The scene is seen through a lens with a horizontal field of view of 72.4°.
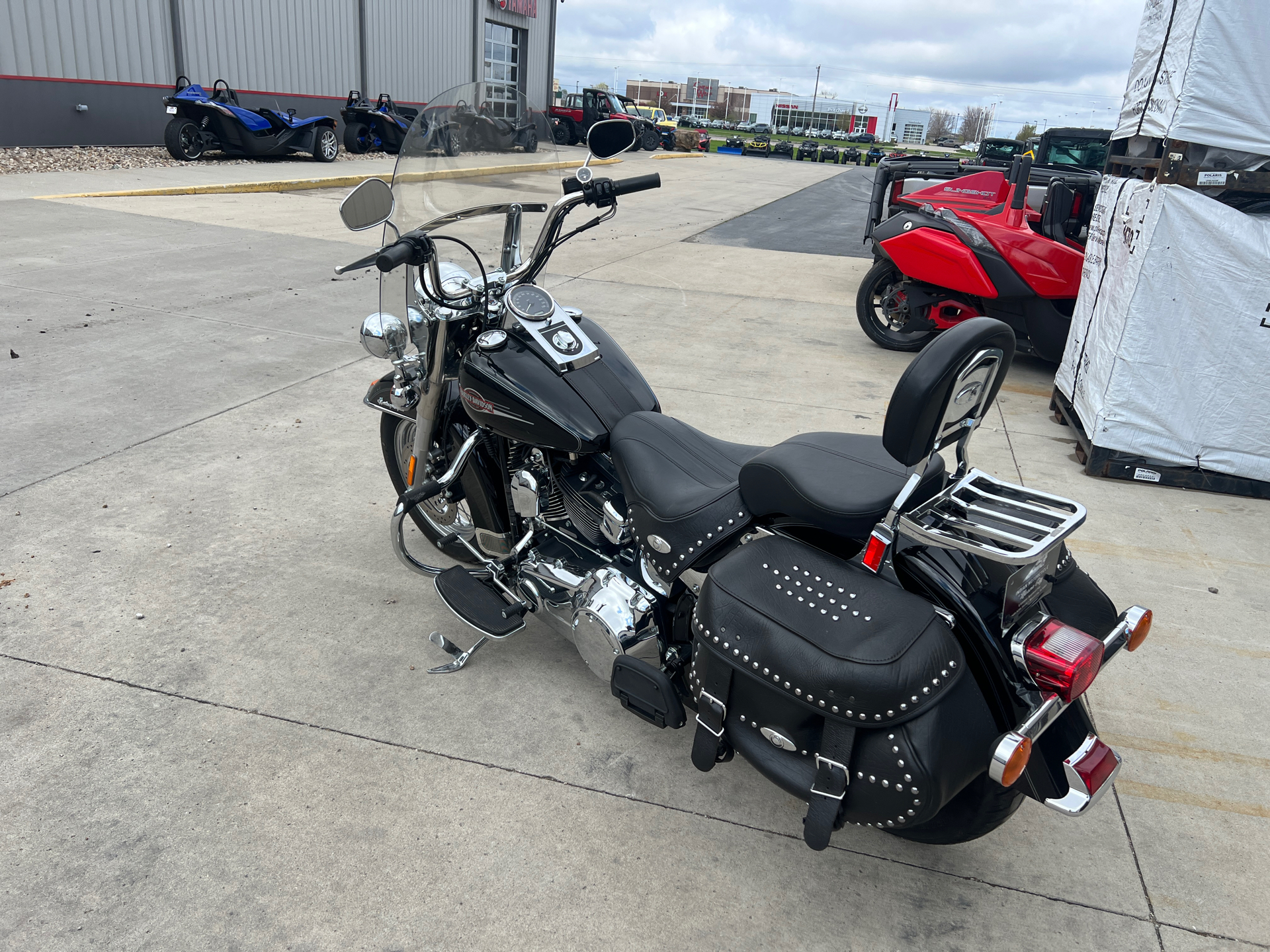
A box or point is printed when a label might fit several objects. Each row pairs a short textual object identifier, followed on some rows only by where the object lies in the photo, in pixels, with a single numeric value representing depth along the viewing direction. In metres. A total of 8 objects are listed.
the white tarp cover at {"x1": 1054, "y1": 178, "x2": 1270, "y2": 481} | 4.00
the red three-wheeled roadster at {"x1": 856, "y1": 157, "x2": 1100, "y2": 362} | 5.95
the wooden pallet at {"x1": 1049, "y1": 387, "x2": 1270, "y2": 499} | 4.26
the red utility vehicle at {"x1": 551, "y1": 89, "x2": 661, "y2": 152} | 28.91
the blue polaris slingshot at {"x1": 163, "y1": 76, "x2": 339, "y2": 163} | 15.33
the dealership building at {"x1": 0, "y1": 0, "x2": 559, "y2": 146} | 14.38
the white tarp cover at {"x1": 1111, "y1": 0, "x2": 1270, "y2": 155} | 3.80
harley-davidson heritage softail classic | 1.66
